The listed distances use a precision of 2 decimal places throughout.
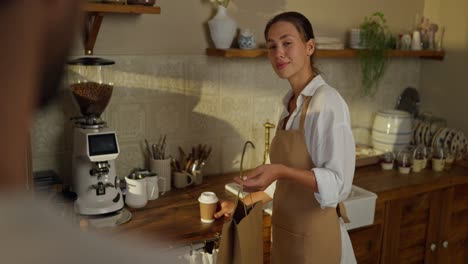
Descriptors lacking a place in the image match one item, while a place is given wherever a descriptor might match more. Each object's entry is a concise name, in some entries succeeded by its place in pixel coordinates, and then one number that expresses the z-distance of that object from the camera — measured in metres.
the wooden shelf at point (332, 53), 2.34
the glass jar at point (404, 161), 2.74
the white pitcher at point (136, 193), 2.06
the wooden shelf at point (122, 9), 1.88
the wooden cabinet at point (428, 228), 2.48
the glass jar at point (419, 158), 2.77
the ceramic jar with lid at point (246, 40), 2.43
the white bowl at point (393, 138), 2.94
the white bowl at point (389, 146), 2.94
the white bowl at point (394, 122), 2.94
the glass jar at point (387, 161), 2.80
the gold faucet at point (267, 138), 2.51
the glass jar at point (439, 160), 2.78
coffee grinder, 1.89
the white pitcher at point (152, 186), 2.16
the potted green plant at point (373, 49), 2.88
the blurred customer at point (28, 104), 0.22
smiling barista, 1.54
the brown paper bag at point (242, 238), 1.47
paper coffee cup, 1.95
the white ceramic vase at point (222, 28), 2.35
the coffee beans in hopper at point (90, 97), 1.98
